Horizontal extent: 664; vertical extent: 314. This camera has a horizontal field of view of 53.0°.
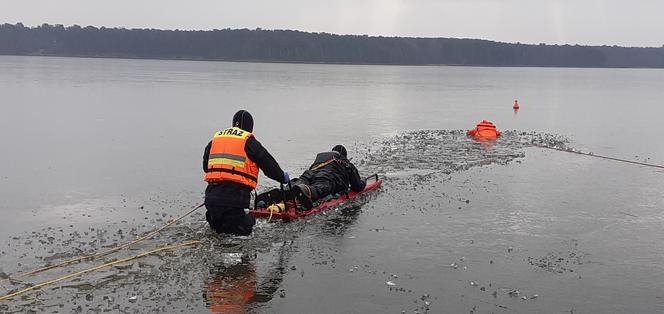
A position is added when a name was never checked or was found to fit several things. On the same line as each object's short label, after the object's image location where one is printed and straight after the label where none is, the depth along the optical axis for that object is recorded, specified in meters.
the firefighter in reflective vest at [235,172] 9.57
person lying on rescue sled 12.14
